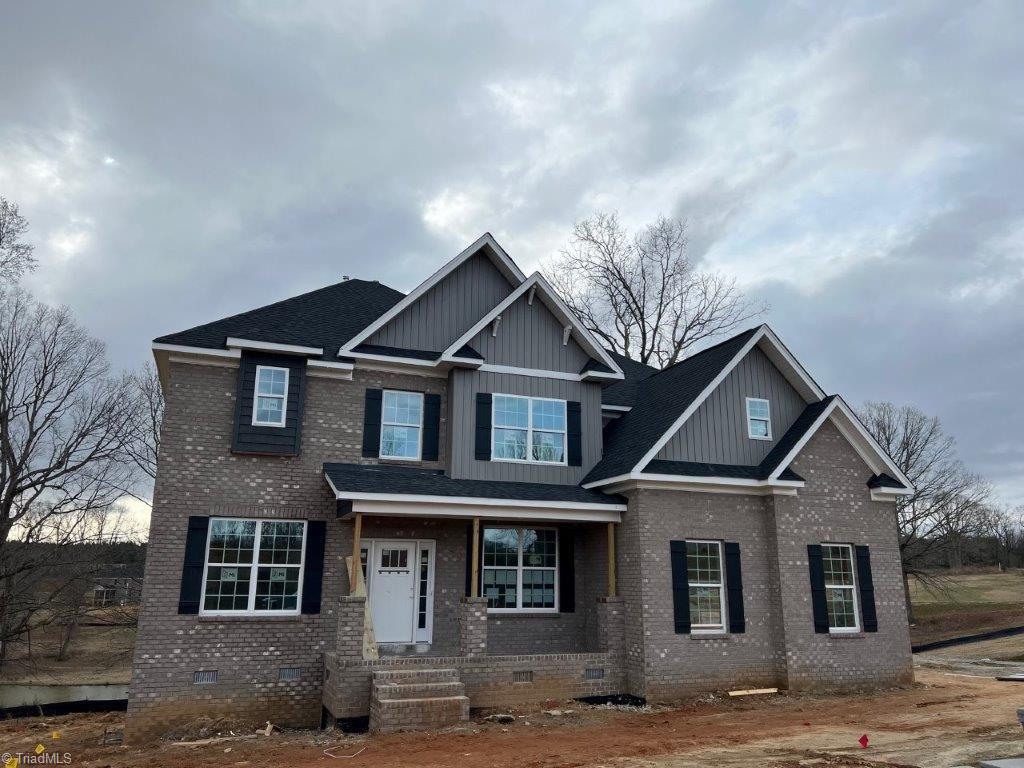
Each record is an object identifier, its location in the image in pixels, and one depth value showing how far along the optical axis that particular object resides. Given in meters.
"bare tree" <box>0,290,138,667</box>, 23.21
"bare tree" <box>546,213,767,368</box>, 32.84
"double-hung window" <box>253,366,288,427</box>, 14.22
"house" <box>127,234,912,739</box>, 13.13
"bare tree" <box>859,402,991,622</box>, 34.88
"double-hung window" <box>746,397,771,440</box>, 16.52
